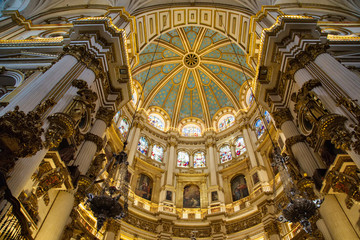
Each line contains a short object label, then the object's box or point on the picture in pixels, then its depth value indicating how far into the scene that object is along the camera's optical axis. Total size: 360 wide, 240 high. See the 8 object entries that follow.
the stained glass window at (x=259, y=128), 19.02
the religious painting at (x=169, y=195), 17.58
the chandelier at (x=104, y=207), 5.43
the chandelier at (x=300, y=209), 5.63
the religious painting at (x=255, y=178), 16.50
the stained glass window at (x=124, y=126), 19.33
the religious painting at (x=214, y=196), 17.28
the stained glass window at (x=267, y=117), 18.21
